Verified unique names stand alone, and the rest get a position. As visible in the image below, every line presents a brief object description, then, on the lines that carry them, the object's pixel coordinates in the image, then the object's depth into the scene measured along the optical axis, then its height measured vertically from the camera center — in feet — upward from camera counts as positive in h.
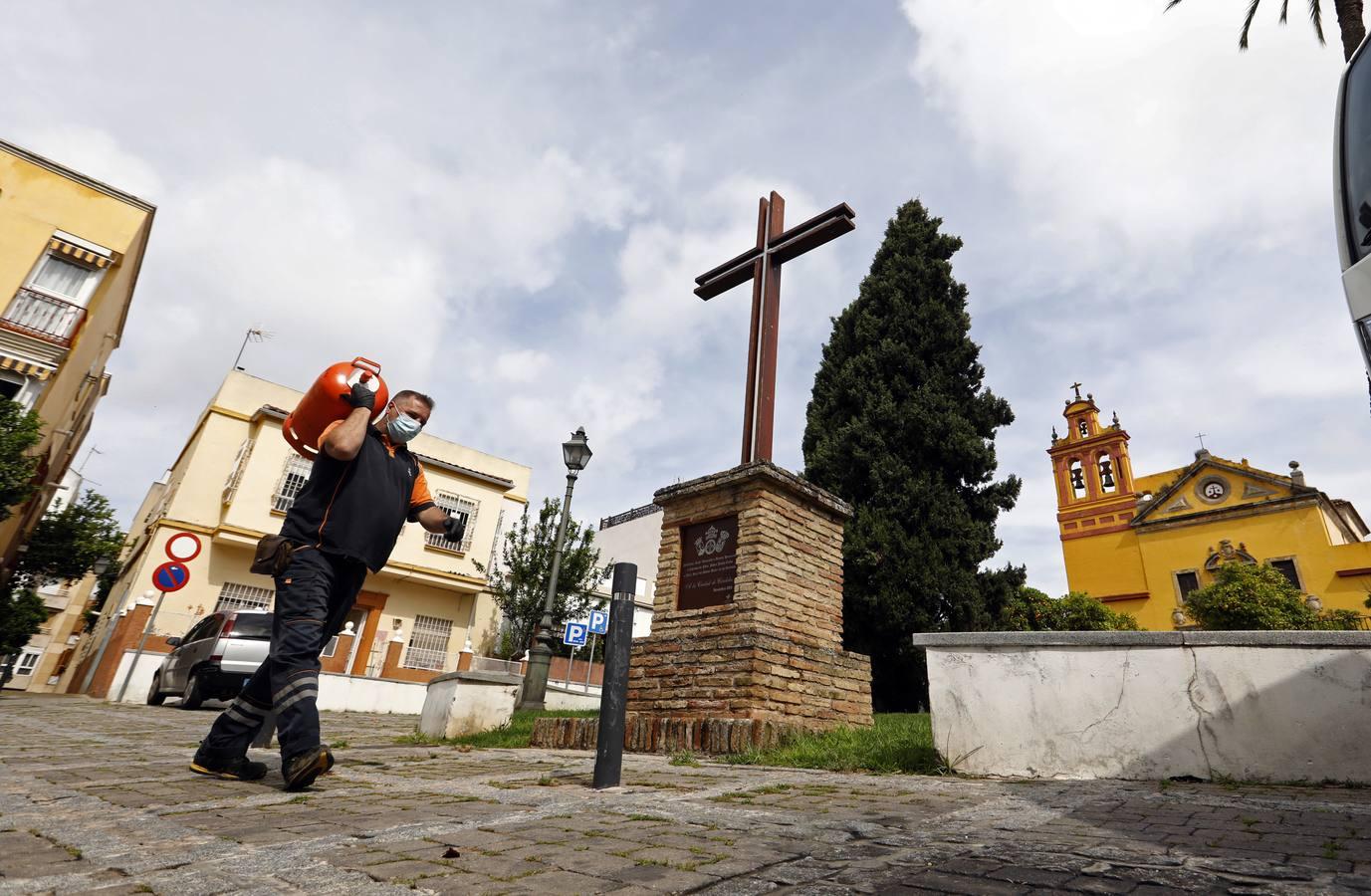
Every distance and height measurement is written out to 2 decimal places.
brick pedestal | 19.13 +3.04
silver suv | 33.40 +1.53
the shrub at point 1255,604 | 67.41 +17.44
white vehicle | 7.38 +6.94
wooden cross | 25.81 +18.85
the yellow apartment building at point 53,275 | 51.08 +29.31
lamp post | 33.49 +2.67
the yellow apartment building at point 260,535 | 58.95 +12.99
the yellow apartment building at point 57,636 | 98.12 +5.47
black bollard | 11.10 +0.74
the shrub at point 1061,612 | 70.44 +15.41
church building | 87.15 +33.64
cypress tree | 43.32 +19.28
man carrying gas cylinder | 9.87 +1.78
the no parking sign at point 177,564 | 34.04 +5.76
